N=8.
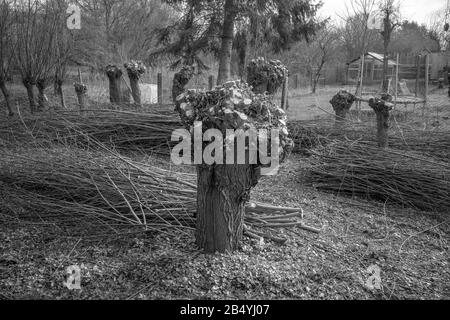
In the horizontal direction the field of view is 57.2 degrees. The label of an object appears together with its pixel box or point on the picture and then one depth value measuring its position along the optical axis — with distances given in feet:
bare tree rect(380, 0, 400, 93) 51.29
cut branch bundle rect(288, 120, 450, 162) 16.49
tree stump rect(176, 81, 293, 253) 7.55
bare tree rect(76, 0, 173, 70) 52.47
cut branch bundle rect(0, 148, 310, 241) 9.82
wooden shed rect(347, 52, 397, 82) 85.87
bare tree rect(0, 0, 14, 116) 23.54
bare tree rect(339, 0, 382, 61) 83.35
